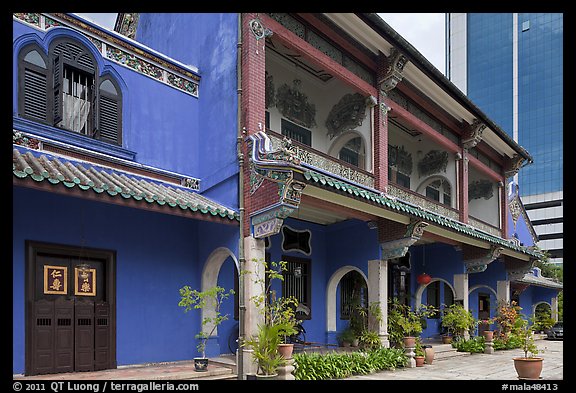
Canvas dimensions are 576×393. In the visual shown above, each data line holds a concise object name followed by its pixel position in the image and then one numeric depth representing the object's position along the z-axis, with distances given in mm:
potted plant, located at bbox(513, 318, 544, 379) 10734
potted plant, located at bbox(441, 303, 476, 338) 16766
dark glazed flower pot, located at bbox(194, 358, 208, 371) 9758
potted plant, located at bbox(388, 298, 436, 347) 13500
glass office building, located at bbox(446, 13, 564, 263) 67500
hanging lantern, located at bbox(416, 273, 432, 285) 17641
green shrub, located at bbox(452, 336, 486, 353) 16891
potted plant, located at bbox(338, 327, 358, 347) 14453
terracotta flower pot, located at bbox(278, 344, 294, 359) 9973
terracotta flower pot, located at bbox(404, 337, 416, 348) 13375
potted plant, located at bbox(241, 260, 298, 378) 9781
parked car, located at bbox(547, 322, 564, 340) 26872
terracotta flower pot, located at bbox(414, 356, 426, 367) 13461
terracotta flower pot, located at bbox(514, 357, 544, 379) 10734
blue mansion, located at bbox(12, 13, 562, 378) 9242
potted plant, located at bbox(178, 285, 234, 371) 9838
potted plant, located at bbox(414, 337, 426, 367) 13477
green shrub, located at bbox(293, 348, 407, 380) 10500
